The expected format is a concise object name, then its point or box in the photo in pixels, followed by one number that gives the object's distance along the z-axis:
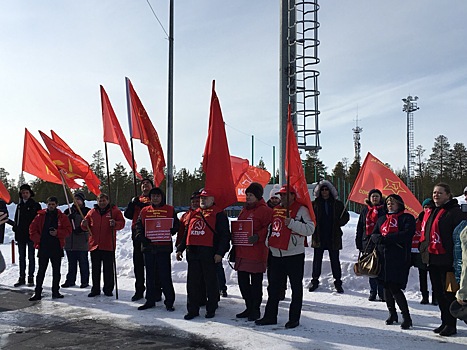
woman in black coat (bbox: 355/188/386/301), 8.30
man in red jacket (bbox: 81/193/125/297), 9.05
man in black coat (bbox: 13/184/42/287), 10.56
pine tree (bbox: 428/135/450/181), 63.01
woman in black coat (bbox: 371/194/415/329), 6.41
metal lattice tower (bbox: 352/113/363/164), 74.63
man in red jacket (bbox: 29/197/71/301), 8.77
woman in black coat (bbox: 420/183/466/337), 6.06
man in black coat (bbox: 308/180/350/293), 9.12
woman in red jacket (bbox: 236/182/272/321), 7.12
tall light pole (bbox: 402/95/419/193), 55.81
